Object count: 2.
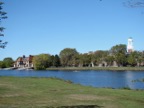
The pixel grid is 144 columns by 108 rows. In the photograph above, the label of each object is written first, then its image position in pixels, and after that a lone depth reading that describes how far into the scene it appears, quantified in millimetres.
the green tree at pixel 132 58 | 129415
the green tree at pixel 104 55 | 147699
